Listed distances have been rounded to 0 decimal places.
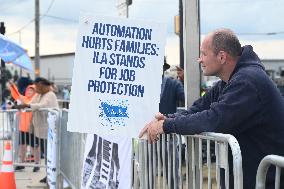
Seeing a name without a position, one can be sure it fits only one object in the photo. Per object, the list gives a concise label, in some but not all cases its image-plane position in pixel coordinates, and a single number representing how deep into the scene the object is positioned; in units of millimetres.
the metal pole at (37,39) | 38625
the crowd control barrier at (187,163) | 3314
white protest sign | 4375
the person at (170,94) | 8234
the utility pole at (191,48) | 4441
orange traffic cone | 8219
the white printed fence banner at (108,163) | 5059
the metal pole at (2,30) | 18402
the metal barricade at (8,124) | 10569
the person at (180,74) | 9442
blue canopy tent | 11846
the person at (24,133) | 10328
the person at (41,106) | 9930
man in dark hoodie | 3328
